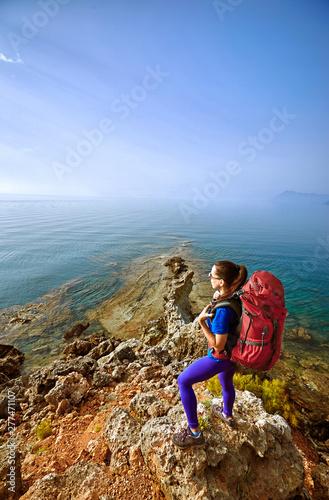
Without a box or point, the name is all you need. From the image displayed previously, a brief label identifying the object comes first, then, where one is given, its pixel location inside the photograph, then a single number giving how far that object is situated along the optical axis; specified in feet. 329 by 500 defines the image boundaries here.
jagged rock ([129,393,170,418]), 14.19
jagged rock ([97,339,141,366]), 25.30
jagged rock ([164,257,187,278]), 80.84
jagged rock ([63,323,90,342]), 45.78
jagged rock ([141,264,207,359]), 28.02
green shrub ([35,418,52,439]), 15.65
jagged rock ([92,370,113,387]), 20.87
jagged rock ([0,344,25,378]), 34.76
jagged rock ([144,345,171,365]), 25.95
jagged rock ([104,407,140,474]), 11.43
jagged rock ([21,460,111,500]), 9.93
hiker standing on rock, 8.95
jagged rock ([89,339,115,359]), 32.30
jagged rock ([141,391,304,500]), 9.37
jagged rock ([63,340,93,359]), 36.37
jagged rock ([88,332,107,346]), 40.79
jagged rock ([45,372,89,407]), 18.72
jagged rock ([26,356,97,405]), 21.31
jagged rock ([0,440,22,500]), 10.59
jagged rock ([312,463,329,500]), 11.55
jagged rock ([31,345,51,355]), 41.65
